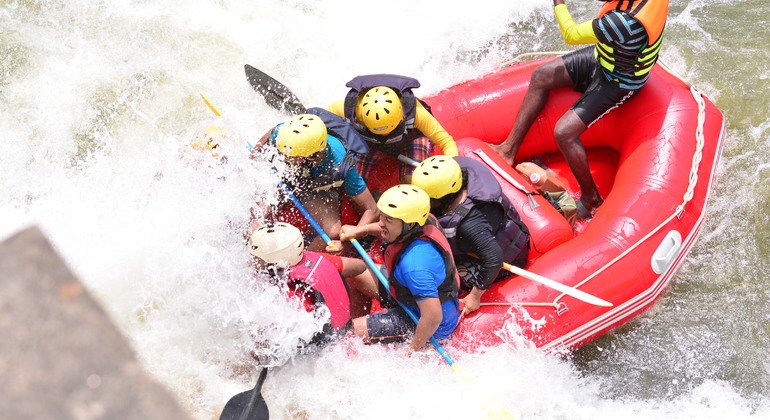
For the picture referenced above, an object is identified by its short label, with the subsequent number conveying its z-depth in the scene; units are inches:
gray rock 173.9
